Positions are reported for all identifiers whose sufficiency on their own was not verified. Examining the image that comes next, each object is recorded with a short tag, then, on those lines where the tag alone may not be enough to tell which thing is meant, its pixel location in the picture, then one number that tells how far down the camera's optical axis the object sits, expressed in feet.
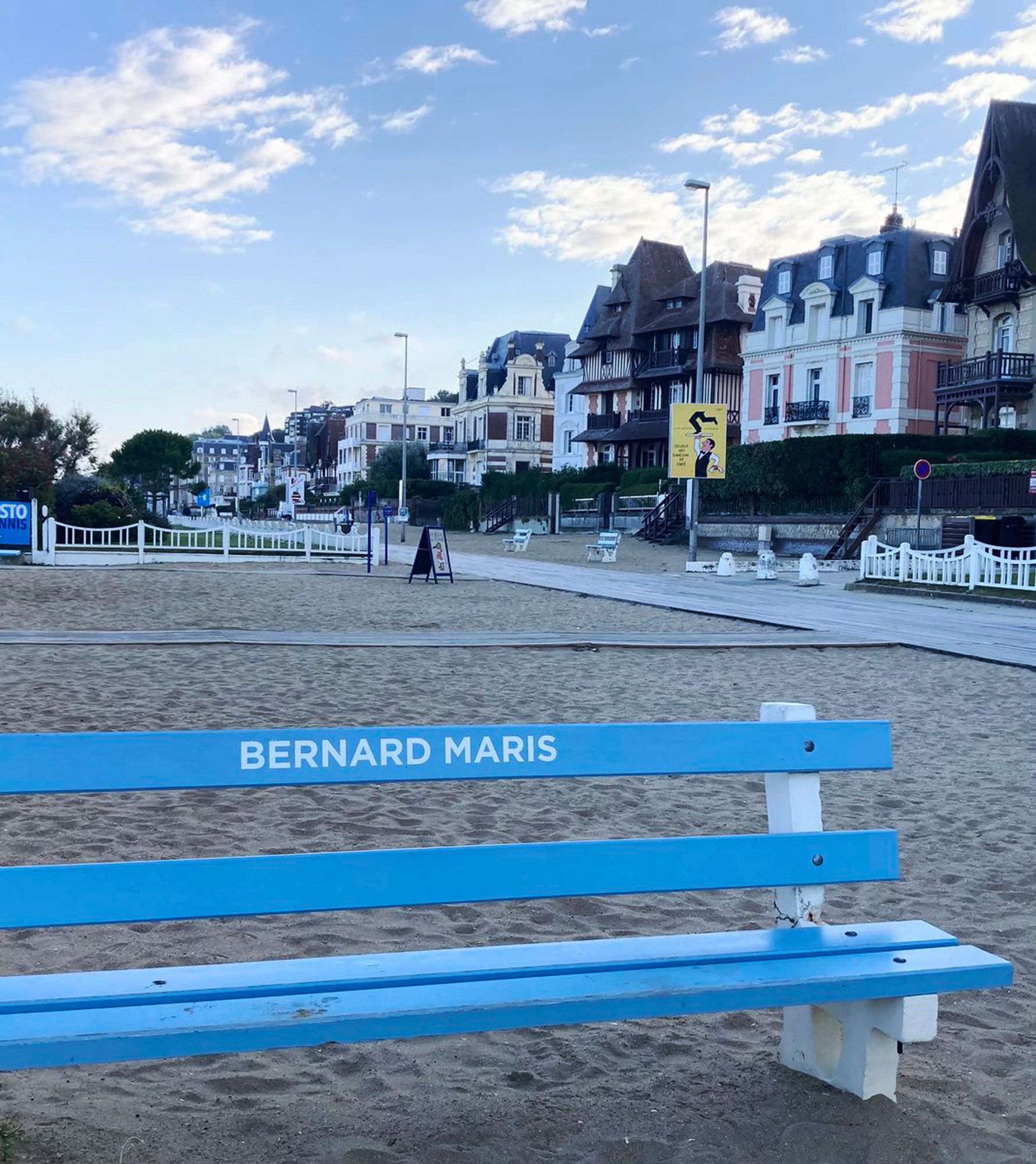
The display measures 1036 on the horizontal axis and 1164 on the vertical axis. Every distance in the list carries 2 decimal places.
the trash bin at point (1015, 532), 89.92
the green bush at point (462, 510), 226.99
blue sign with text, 95.25
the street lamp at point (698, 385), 108.27
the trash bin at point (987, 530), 89.40
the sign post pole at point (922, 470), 93.66
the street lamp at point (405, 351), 218.18
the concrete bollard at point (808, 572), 90.33
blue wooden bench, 8.39
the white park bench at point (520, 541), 141.90
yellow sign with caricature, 97.91
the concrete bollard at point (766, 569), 95.40
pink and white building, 164.55
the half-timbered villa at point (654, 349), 209.05
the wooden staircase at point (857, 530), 116.67
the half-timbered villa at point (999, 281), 141.90
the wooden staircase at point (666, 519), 153.48
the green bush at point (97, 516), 132.87
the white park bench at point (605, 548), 123.85
